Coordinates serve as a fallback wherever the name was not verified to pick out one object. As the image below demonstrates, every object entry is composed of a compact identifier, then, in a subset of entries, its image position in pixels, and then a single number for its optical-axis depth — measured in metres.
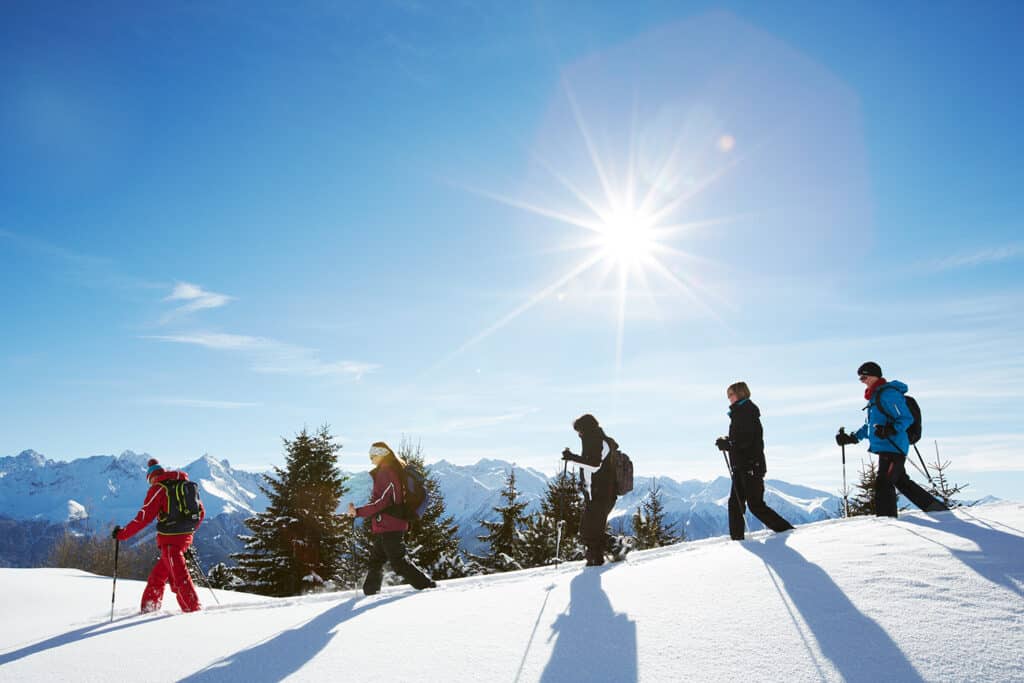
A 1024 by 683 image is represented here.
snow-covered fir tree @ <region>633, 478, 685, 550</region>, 26.19
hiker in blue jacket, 7.86
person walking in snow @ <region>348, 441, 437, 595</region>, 7.54
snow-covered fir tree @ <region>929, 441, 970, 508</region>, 22.31
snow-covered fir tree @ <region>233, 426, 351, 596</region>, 20.97
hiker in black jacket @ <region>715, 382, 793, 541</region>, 8.16
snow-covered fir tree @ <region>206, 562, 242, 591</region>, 21.11
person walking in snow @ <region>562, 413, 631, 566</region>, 7.80
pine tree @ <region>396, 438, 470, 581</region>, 20.68
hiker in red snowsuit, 7.32
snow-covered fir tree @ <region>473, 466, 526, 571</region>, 28.10
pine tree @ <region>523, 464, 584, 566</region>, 21.69
